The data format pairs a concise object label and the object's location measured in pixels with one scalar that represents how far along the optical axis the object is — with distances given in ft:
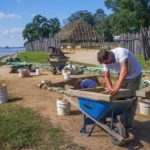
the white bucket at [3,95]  15.41
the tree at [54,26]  122.11
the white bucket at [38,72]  24.94
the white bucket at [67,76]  20.95
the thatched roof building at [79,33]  80.84
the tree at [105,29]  108.35
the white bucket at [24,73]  23.78
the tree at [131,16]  78.21
